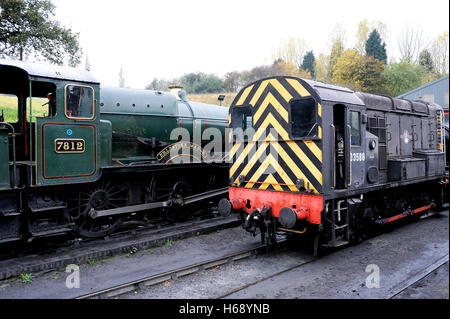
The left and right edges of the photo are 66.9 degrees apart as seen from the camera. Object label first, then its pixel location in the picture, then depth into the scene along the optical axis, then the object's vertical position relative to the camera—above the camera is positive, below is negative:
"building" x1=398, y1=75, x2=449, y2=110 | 21.27 +4.30
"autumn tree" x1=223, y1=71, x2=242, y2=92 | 45.09 +10.67
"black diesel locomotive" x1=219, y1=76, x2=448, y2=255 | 5.47 -0.03
